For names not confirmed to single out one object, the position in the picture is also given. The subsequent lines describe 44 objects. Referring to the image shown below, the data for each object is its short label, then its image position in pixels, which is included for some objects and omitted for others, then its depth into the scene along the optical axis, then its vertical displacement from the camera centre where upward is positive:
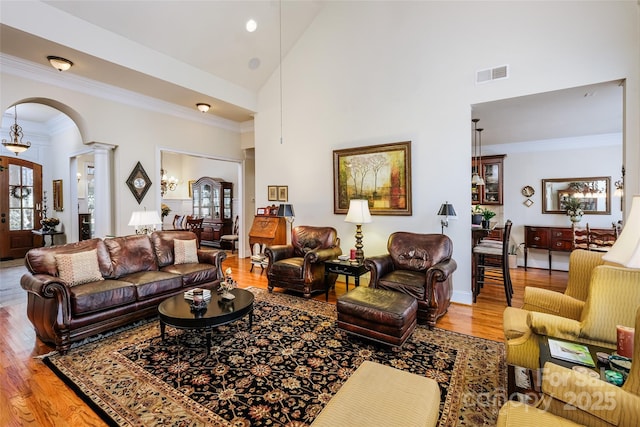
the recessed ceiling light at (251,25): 5.05 +3.25
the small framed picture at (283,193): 6.06 +0.37
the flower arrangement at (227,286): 3.14 -0.83
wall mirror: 6.00 +0.27
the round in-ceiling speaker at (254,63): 5.72 +2.93
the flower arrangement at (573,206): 6.03 -0.01
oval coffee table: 2.63 -0.96
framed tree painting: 4.67 +0.54
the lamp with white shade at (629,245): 1.48 -0.21
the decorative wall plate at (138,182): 5.40 +0.57
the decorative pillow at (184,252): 4.38 -0.60
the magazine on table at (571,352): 1.63 -0.86
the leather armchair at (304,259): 4.40 -0.79
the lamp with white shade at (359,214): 4.30 -0.07
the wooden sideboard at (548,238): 6.13 -0.69
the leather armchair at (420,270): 3.38 -0.79
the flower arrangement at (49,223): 7.32 -0.22
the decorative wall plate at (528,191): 6.69 +0.36
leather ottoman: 2.69 -1.02
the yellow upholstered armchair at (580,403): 1.20 -0.84
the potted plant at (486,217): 5.17 -0.18
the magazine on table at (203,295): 3.08 -0.89
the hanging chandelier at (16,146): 5.76 +1.38
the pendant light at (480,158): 7.02 +1.22
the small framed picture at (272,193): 6.23 +0.38
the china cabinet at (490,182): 7.06 +0.62
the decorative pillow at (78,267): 3.18 -0.60
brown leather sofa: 2.85 -0.82
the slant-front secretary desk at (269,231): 5.87 -0.42
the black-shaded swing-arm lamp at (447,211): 4.10 -0.04
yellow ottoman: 1.34 -0.96
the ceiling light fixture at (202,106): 5.87 +2.12
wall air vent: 3.89 +1.81
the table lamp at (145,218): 4.29 -0.09
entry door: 7.38 +0.25
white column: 5.16 +0.38
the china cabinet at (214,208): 9.03 +0.11
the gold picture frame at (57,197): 7.73 +0.47
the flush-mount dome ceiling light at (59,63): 4.00 +2.09
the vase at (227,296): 3.11 -0.90
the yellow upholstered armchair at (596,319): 1.91 -0.77
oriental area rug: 1.99 -1.35
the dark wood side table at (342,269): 4.06 -0.84
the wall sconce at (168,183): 10.27 +1.04
